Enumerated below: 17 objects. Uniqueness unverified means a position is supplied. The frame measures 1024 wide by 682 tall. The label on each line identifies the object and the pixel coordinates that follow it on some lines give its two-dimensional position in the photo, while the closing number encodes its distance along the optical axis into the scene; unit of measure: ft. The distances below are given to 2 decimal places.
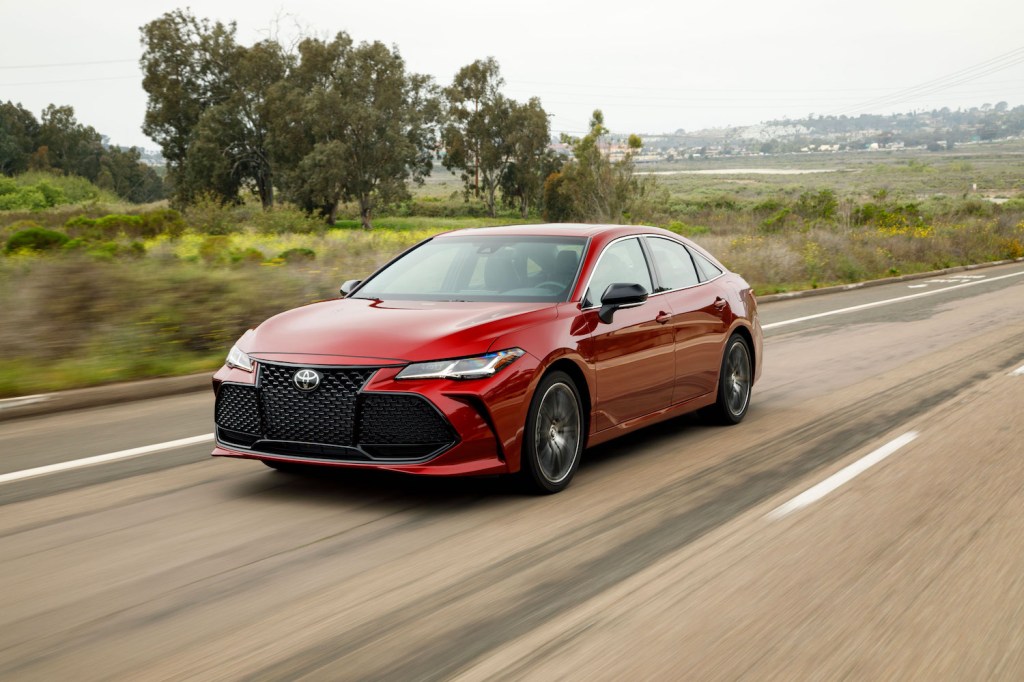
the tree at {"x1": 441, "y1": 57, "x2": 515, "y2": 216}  334.03
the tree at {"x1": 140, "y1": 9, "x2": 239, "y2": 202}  280.51
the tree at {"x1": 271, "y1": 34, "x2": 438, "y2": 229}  259.60
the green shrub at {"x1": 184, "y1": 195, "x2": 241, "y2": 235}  179.42
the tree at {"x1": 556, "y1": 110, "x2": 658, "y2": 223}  128.26
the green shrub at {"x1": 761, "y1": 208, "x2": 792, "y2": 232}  126.52
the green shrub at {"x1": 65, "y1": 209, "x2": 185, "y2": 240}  135.74
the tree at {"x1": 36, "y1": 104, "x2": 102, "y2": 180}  442.50
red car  19.17
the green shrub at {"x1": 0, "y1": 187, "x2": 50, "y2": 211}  321.32
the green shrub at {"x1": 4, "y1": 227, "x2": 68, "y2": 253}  68.59
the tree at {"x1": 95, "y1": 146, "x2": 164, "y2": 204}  447.42
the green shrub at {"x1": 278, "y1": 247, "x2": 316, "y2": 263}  66.82
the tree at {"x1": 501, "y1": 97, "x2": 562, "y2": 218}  331.36
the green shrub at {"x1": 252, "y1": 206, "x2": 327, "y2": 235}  201.57
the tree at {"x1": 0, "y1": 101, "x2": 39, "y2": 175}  411.95
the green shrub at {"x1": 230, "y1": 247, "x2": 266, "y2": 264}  59.84
